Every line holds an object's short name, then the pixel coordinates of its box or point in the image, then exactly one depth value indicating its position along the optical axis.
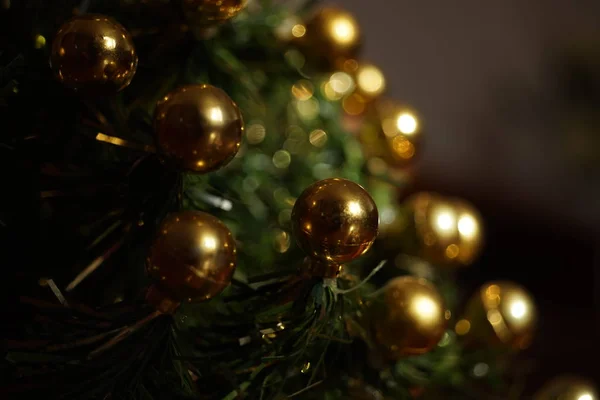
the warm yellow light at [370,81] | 0.58
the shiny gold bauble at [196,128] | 0.46
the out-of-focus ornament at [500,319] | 0.54
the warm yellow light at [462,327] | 0.55
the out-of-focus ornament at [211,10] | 0.47
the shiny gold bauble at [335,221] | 0.45
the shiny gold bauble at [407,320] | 0.49
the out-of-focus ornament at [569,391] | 0.55
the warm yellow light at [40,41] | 0.48
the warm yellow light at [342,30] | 0.56
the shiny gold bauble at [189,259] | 0.45
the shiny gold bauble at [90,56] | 0.46
